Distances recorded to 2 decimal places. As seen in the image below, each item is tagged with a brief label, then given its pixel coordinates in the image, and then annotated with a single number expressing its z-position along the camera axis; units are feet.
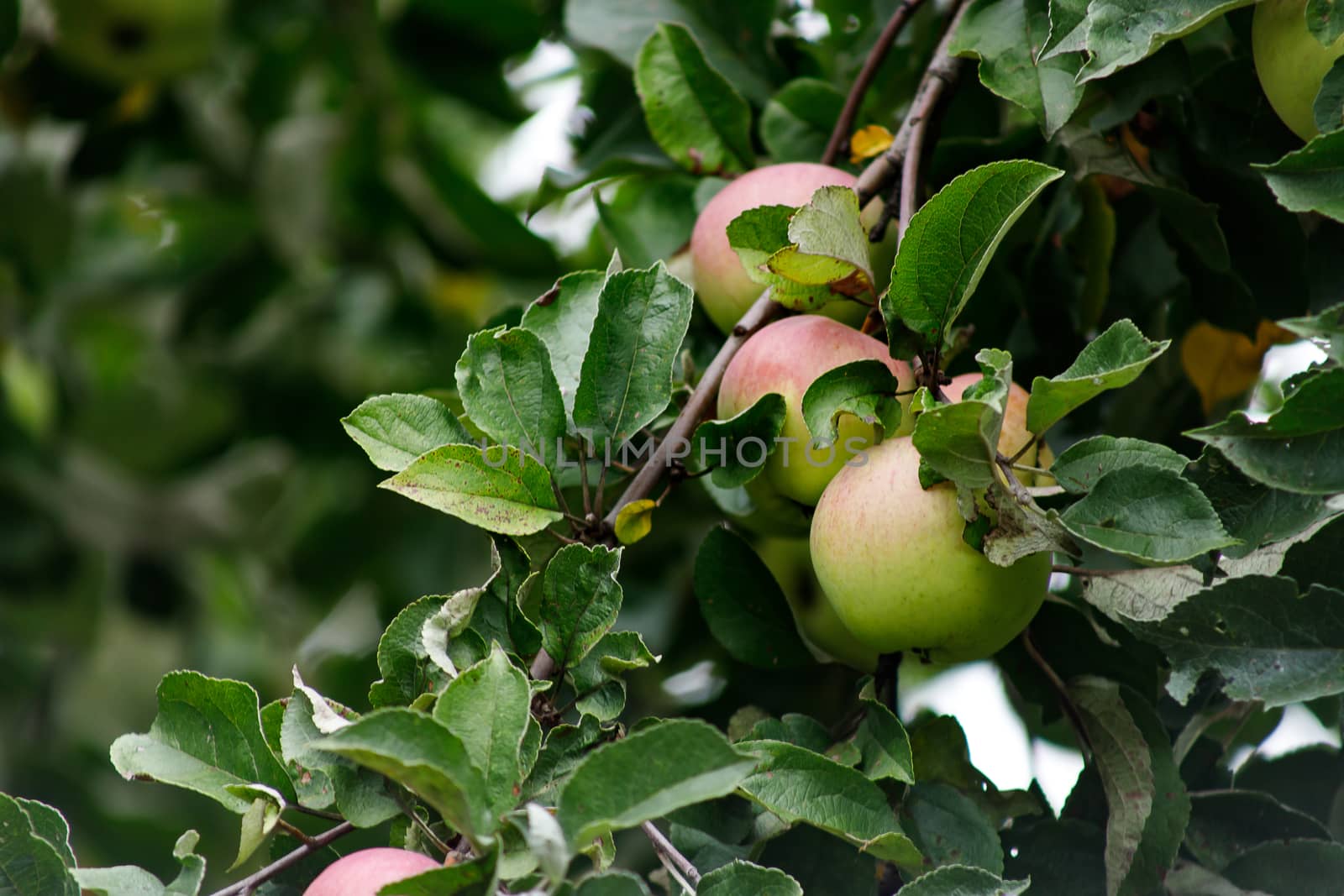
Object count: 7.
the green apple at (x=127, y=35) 11.59
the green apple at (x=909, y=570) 9.41
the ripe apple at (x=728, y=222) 9.74
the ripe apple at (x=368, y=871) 9.26
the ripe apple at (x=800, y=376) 9.55
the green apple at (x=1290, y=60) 9.48
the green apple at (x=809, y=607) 9.89
